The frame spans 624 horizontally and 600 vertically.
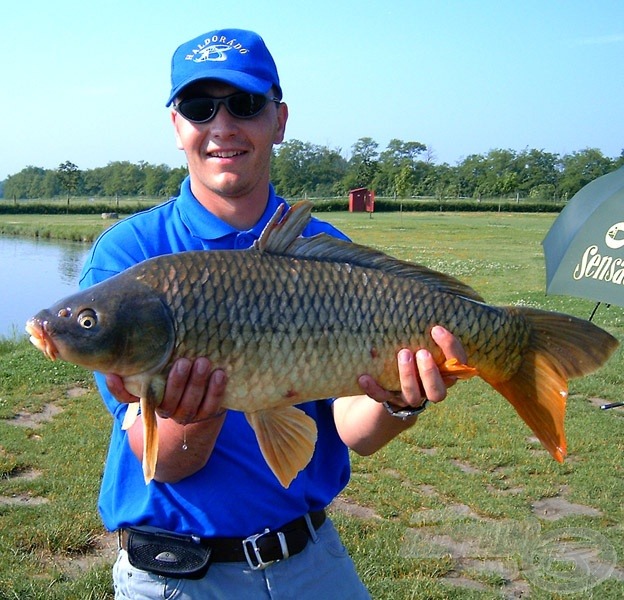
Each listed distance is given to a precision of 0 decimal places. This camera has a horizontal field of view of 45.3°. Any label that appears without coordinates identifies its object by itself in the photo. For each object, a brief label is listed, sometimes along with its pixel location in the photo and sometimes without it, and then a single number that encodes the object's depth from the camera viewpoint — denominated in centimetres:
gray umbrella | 423
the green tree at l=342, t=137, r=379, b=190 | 7656
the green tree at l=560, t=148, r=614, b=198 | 6988
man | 196
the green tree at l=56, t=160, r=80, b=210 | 6805
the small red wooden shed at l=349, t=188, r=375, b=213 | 5473
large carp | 182
